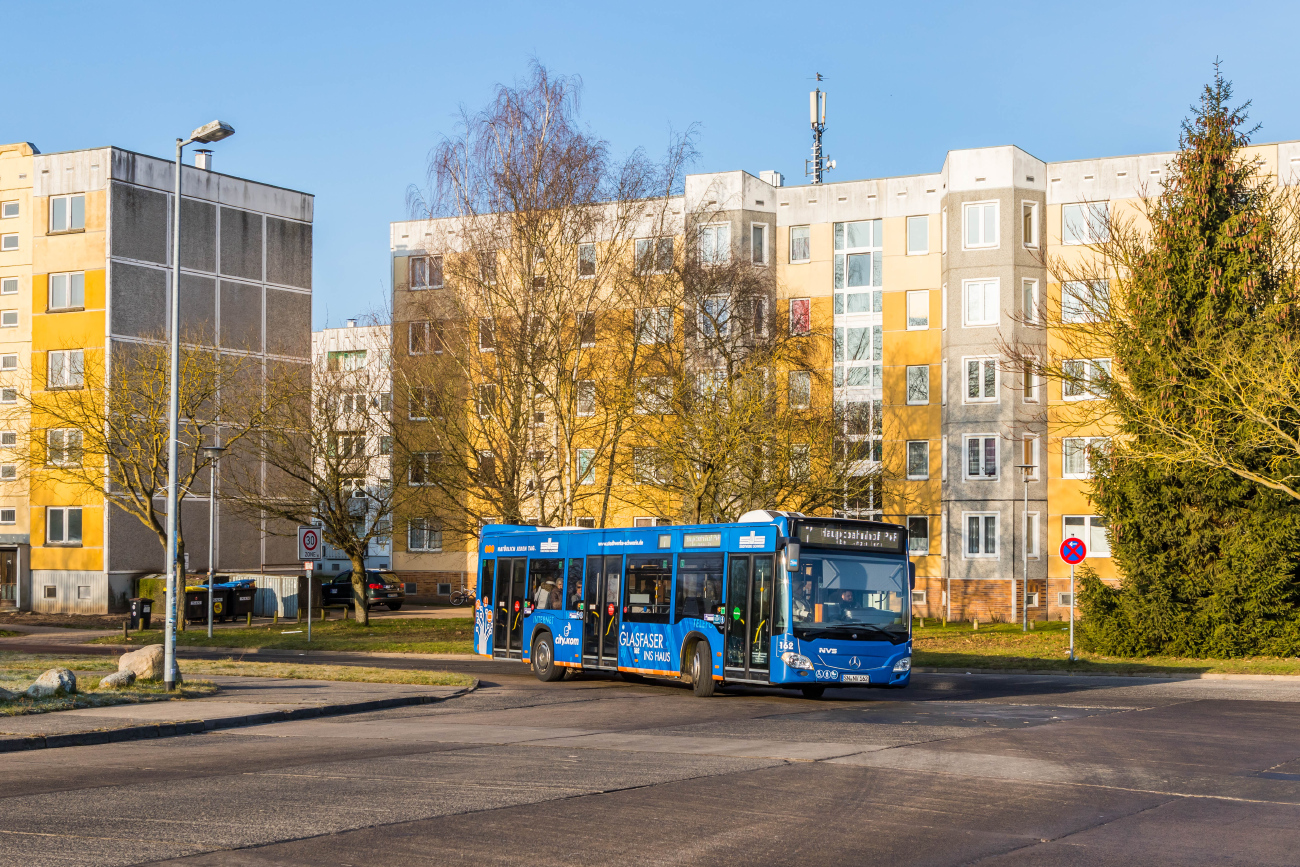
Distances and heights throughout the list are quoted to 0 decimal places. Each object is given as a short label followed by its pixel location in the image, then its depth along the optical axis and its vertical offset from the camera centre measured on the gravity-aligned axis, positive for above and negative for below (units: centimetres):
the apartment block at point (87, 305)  5309 +820
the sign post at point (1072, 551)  2968 -89
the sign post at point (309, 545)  3497 -90
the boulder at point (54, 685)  1941 -251
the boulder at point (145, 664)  2222 -250
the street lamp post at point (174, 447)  2094 +100
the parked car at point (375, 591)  5509 -329
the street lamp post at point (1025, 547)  4340 -125
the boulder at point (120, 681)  2097 -263
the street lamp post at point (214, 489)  3886 +77
